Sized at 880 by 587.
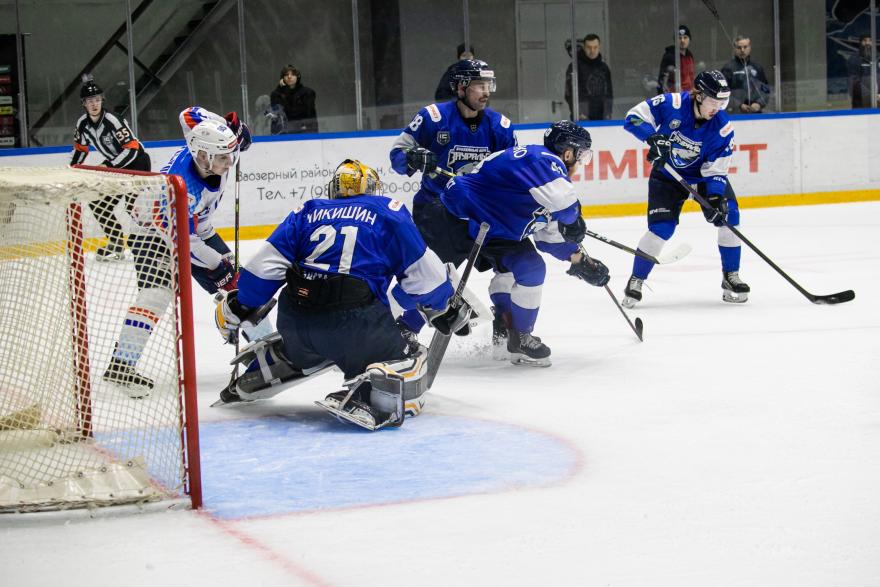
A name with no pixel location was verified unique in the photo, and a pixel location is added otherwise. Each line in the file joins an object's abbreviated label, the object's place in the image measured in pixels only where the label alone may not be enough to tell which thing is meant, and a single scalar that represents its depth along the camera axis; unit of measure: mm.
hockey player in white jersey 7129
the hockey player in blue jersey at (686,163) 11172
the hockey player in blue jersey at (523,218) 8211
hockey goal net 5145
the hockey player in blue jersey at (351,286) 6582
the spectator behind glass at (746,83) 20344
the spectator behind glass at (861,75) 20766
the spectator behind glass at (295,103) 18453
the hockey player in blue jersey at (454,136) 9609
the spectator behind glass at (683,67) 20406
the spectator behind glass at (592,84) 19875
